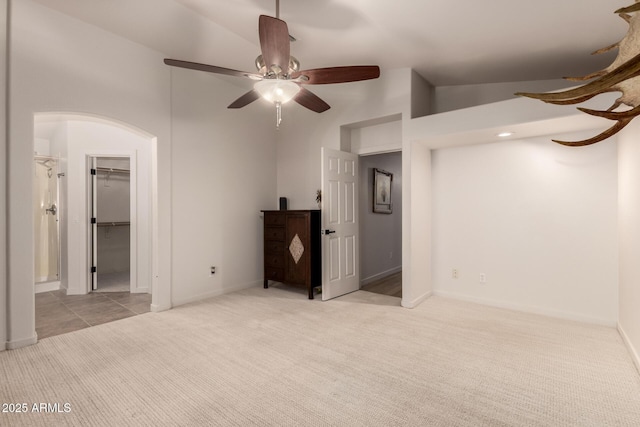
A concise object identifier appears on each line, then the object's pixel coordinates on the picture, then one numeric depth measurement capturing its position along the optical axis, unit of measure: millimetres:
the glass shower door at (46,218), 4883
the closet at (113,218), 5949
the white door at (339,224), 4012
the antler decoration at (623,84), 1025
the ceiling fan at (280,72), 2000
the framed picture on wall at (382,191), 5207
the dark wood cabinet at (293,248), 4164
